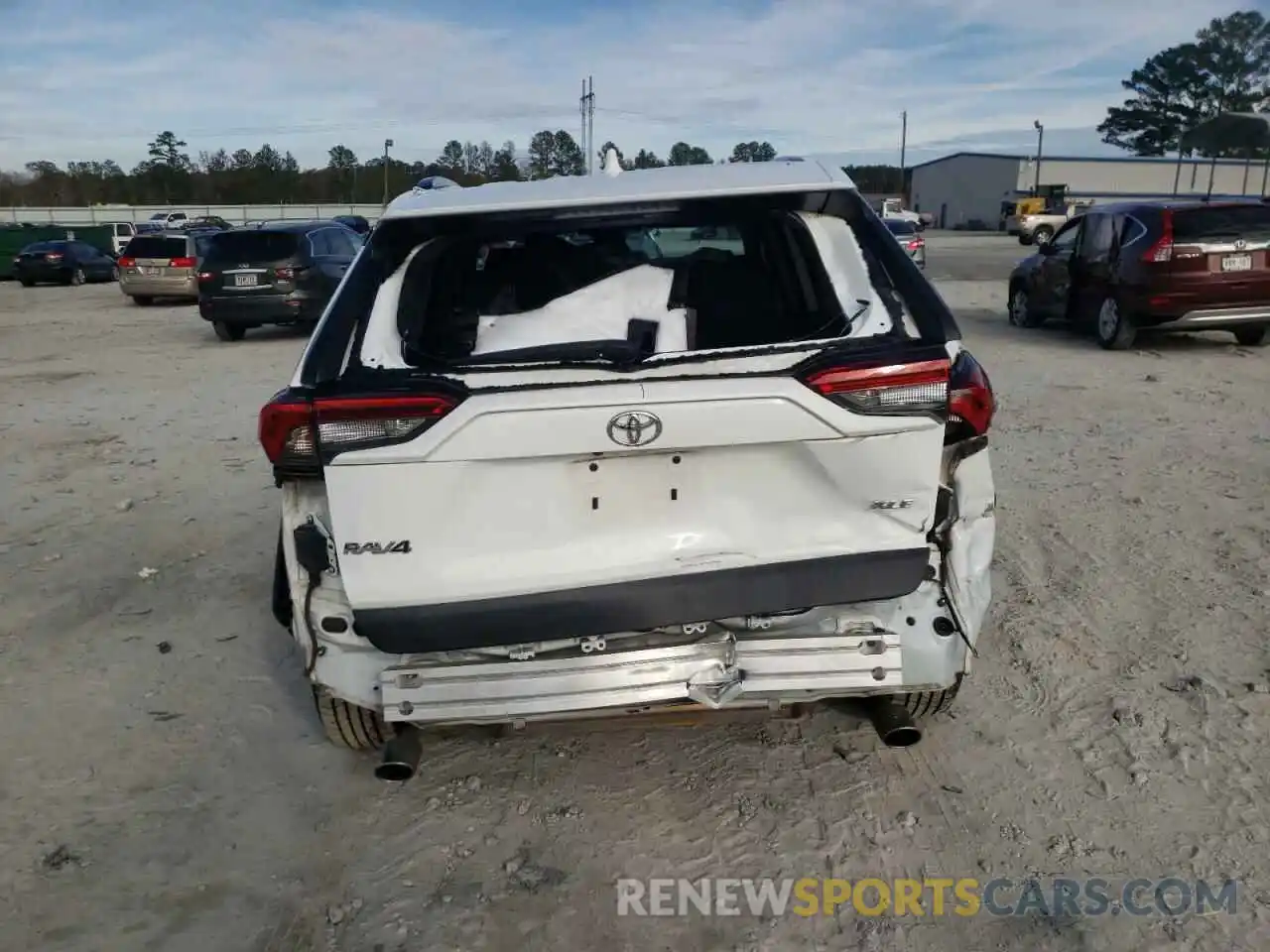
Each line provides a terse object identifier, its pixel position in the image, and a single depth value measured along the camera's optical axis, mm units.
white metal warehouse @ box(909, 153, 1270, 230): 72812
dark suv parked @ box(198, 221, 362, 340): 15070
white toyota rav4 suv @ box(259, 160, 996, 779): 2686
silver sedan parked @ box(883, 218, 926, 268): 22958
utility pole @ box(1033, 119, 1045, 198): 75425
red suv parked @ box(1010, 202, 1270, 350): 10664
